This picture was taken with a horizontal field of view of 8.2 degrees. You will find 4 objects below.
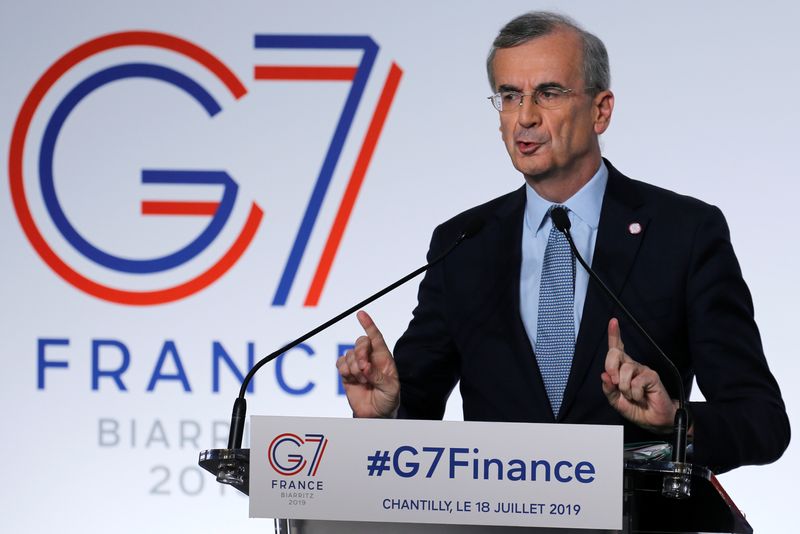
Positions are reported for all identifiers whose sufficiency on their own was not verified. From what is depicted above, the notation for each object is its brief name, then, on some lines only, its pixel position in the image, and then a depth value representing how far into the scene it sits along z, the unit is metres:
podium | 8.14
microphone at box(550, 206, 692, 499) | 8.12
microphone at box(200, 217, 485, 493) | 8.25
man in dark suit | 8.66
